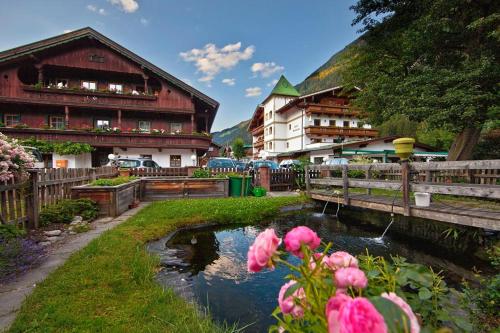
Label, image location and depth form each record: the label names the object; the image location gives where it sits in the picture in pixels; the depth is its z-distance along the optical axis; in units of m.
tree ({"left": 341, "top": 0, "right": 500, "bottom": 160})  11.14
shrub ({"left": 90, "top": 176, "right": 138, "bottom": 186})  8.58
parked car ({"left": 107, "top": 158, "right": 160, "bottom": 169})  18.14
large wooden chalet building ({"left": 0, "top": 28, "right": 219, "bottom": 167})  20.19
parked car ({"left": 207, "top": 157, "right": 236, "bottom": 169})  22.24
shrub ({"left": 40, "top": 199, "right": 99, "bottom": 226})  6.64
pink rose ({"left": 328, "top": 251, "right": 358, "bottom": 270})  1.20
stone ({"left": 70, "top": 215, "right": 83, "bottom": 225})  6.91
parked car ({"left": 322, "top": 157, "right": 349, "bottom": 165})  21.09
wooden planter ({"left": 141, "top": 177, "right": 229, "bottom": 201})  11.62
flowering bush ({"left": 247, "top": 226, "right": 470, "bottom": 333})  0.76
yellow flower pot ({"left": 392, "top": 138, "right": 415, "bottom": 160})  6.75
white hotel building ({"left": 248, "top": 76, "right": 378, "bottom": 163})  36.12
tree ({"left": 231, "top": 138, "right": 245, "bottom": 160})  70.50
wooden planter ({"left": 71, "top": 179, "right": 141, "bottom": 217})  8.02
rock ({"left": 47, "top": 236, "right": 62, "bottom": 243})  5.48
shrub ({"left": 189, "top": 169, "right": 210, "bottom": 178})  13.06
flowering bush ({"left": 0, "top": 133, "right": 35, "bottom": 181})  4.97
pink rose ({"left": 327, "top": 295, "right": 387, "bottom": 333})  0.72
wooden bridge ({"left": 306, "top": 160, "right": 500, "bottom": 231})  5.01
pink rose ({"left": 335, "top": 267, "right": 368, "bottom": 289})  0.97
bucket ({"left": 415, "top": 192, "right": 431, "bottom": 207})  6.18
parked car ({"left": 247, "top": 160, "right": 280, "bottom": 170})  23.94
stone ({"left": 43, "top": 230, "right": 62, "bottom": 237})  5.82
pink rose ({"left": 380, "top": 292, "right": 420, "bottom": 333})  0.81
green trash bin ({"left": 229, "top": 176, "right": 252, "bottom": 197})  12.69
